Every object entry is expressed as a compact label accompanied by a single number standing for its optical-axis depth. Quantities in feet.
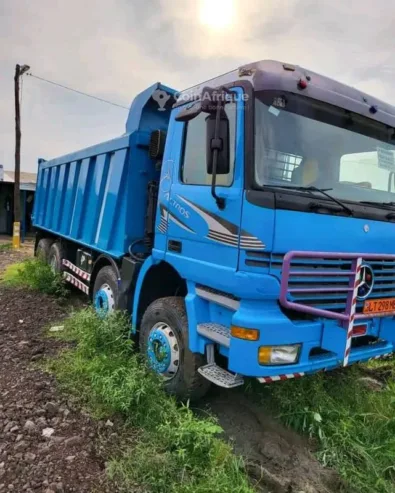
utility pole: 53.62
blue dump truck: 9.38
